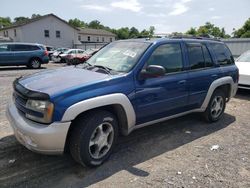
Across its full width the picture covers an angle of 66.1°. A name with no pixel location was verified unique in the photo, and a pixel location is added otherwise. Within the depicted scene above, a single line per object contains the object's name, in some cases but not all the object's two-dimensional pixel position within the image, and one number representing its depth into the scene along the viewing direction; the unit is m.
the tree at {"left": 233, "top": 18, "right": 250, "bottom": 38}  42.03
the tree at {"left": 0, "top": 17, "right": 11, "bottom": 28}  74.33
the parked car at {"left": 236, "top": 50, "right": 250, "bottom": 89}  6.06
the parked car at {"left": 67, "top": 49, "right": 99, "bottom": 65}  16.81
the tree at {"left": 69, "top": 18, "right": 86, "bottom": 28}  71.73
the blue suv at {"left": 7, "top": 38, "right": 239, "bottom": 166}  2.34
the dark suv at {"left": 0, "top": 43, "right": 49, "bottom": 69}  12.00
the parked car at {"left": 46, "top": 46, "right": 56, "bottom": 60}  21.84
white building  30.59
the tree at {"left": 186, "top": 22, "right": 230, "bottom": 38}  58.07
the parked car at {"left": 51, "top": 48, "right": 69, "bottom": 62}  19.66
